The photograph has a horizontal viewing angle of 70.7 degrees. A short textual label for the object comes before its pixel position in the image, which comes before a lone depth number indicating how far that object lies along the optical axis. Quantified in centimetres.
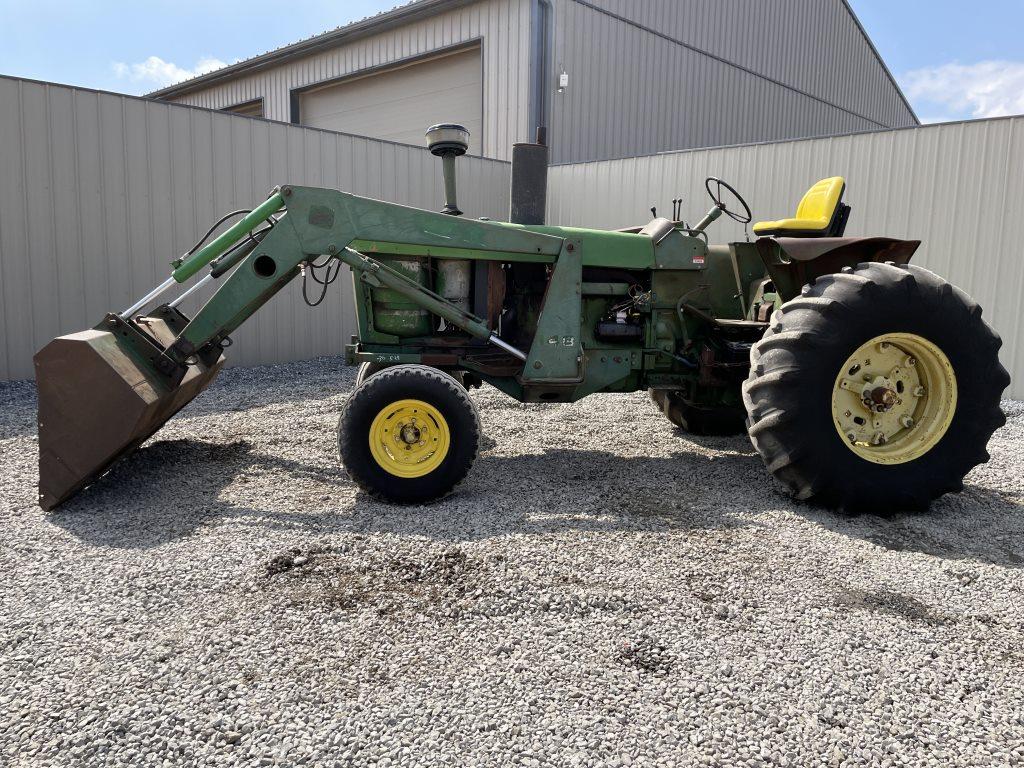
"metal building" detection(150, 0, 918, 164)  1132
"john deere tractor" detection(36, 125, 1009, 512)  344
